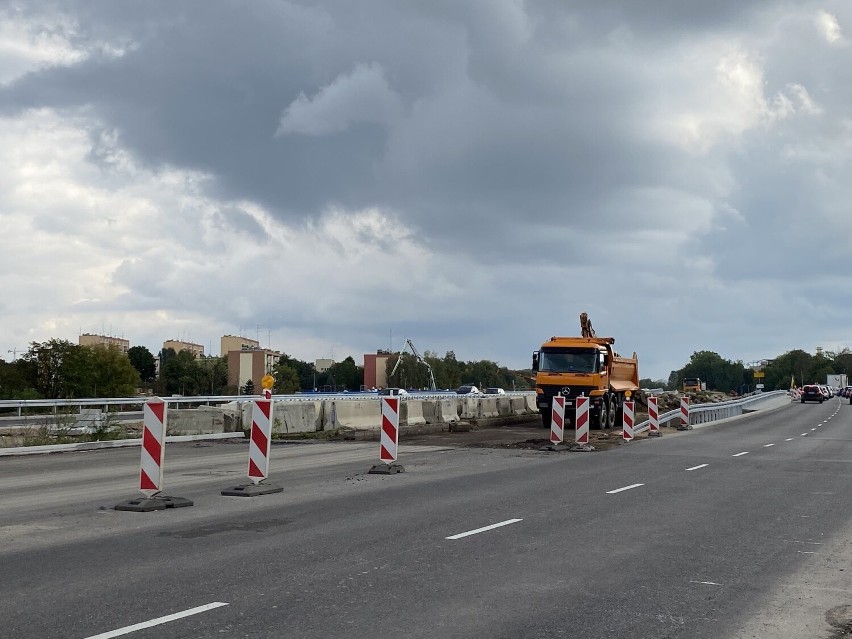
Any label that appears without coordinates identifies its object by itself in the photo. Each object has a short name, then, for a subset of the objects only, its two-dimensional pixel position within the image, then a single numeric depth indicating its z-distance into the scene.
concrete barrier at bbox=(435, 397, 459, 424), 36.75
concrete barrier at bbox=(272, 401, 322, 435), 30.34
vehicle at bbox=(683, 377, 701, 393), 91.27
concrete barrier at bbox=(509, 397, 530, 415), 44.12
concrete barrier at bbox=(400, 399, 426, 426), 34.81
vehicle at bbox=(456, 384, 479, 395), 77.69
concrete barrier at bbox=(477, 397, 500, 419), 40.31
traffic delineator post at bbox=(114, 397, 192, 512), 13.17
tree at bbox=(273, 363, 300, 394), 156.00
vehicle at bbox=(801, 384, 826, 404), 94.25
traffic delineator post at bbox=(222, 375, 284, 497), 15.16
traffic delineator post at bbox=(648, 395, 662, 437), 32.06
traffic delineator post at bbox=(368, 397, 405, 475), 18.08
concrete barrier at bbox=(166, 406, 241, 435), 28.41
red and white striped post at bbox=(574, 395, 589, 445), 24.72
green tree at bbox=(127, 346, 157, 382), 162.88
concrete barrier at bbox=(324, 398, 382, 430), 31.34
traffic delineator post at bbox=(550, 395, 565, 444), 24.75
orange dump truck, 33.26
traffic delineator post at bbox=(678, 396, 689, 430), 36.69
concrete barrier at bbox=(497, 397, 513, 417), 42.22
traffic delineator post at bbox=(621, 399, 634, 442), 28.15
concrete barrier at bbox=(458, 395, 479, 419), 38.62
